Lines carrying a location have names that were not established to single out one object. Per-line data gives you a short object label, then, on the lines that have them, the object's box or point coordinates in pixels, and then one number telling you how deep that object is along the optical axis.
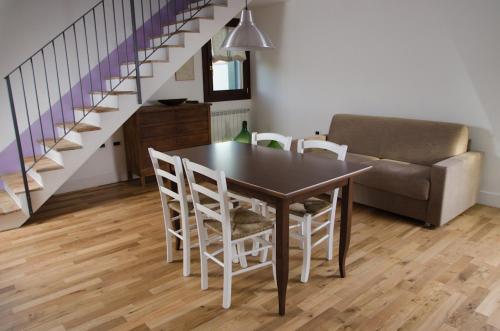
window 5.74
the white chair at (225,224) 2.17
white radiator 5.92
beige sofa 3.42
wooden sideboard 4.73
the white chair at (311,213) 2.60
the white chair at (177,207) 2.53
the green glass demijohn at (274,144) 5.01
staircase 3.87
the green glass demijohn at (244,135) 5.80
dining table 2.13
